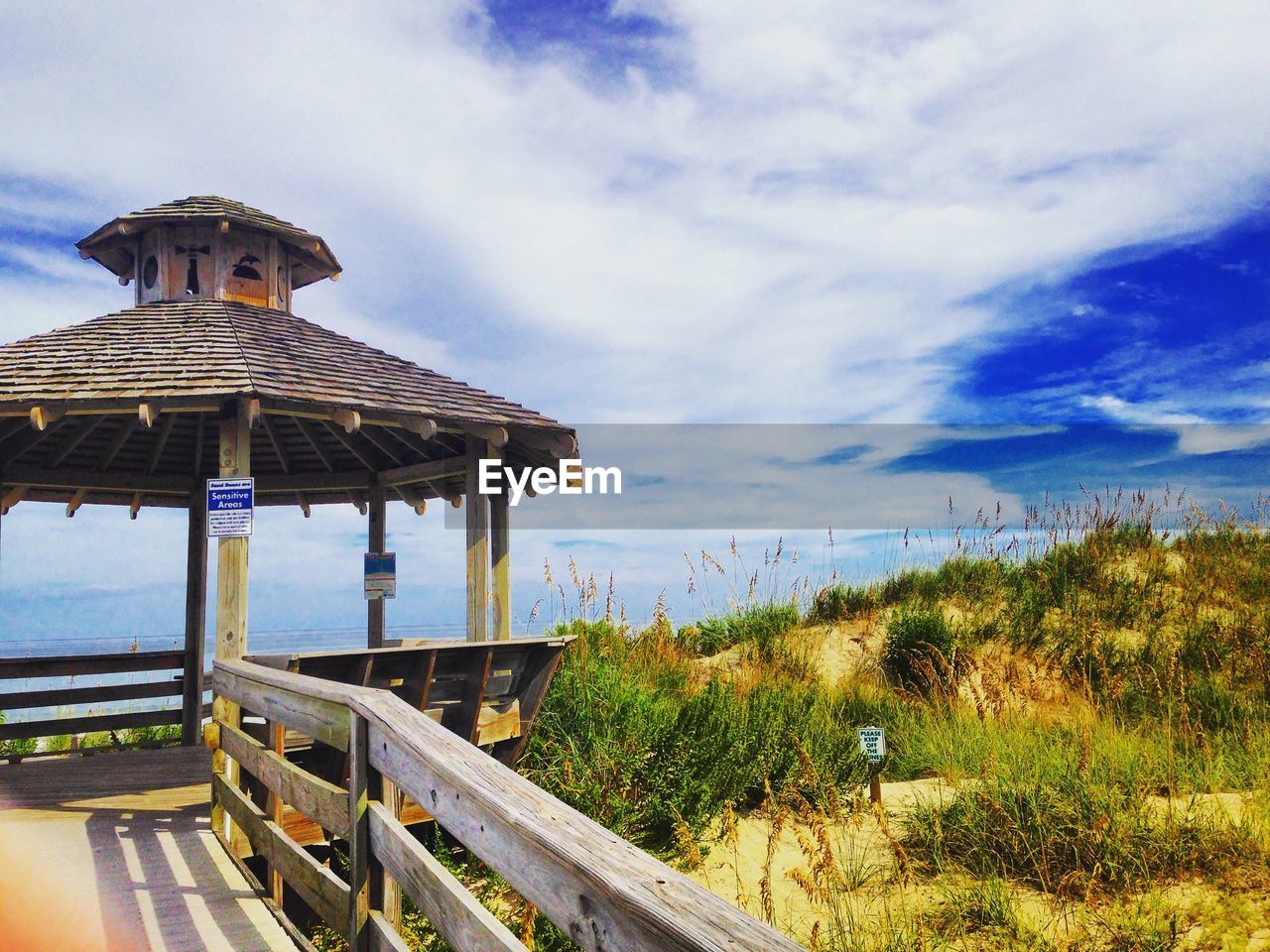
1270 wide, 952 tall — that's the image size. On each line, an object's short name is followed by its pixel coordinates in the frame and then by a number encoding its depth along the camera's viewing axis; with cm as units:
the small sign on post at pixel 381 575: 1024
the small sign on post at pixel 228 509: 715
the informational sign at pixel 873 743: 613
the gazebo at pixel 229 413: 745
